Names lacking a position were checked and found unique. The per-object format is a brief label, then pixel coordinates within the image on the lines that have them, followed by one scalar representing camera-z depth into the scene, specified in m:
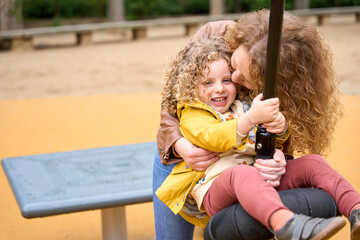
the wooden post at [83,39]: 12.07
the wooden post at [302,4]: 15.84
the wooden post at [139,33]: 12.80
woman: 1.58
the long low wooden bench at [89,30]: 11.23
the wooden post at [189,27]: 13.12
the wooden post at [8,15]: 12.20
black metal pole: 1.35
